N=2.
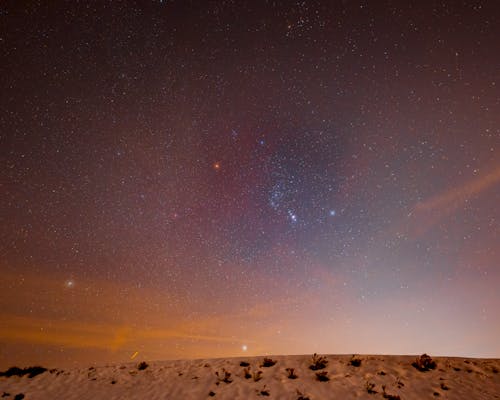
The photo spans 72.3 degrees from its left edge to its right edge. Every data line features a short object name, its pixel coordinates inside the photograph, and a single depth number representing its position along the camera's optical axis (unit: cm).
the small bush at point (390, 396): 1233
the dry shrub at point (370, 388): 1291
